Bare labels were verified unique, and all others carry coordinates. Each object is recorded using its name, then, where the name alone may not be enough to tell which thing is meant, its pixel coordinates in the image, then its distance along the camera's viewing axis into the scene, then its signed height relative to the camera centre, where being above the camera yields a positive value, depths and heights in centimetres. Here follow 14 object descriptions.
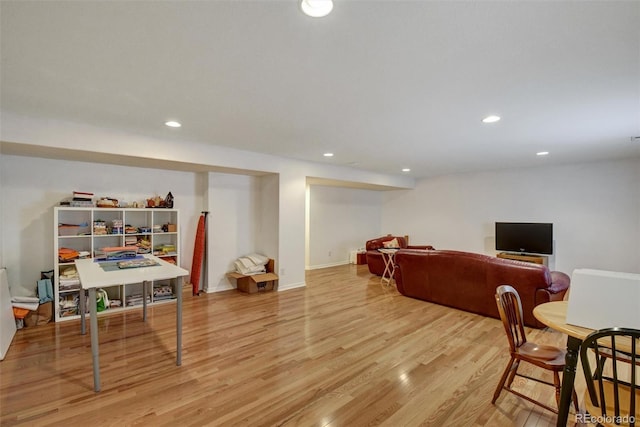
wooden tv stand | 566 -80
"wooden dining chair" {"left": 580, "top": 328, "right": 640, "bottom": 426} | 127 -74
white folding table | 215 -48
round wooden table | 158 -79
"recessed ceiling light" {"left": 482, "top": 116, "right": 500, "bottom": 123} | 292 +101
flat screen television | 570 -40
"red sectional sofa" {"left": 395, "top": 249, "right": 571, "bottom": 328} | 341 -81
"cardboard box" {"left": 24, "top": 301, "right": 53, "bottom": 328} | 336 -116
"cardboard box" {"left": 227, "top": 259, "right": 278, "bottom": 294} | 482 -107
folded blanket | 490 -81
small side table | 554 -93
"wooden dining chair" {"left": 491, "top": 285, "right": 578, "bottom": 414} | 191 -93
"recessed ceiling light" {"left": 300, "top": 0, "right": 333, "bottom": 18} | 136 +100
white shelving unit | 360 -32
